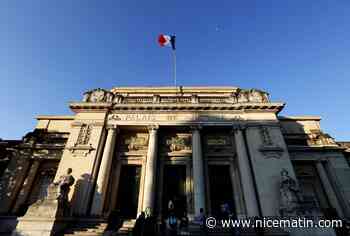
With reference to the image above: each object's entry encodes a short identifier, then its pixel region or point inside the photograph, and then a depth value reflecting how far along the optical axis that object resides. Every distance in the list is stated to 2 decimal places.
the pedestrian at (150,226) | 10.05
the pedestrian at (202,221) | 11.36
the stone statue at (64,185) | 12.52
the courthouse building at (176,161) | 14.22
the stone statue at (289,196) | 12.44
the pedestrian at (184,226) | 11.09
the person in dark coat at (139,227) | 9.82
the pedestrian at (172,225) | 11.04
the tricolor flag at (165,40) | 21.44
